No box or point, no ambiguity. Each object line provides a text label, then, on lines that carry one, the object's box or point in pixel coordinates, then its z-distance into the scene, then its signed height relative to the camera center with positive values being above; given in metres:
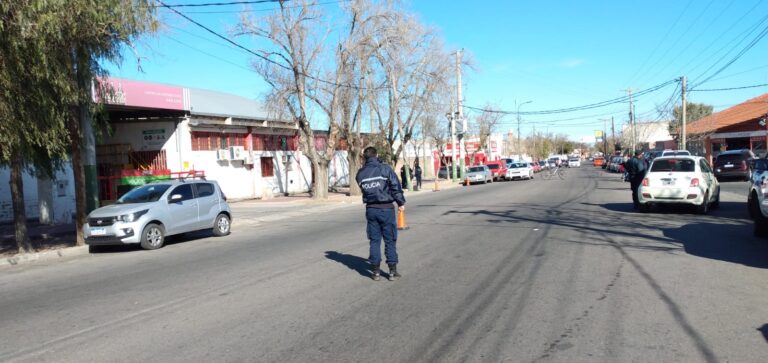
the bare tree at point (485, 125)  72.38 +3.83
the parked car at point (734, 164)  29.75 -1.00
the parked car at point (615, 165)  50.53 -1.41
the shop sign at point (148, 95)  20.55 +2.90
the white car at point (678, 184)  14.89 -0.96
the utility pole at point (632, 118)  66.28 +3.61
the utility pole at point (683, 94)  40.42 +3.46
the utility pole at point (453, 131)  44.97 +2.02
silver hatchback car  12.55 -1.06
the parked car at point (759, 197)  9.73 -0.95
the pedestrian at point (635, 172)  16.74 -0.68
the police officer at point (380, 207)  7.71 -0.64
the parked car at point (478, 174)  42.66 -1.40
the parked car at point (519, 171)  45.12 -1.34
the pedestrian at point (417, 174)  36.96 -1.02
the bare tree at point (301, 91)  25.88 +3.42
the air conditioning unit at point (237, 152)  29.56 +0.70
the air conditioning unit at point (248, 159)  31.09 +0.33
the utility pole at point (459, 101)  45.67 +4.43
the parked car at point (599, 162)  76.31 -1.53
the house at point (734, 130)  45.44 +1.32
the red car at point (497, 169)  47.06 -1.19
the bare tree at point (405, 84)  29.80 +4.71
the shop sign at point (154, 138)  26.75 +1.44
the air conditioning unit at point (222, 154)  28.83 +0.61
